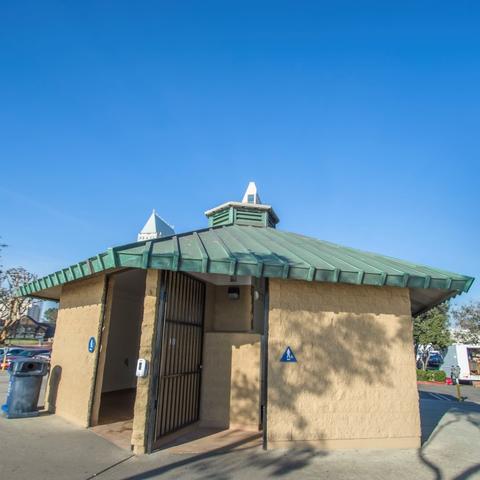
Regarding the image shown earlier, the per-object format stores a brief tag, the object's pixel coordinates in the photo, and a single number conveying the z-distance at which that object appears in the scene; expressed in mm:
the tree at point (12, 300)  31312
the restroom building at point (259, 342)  6309
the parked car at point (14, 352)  25344
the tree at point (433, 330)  32281
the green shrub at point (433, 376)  27938
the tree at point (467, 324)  35125
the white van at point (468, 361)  27994
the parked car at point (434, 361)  43612
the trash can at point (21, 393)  8250
